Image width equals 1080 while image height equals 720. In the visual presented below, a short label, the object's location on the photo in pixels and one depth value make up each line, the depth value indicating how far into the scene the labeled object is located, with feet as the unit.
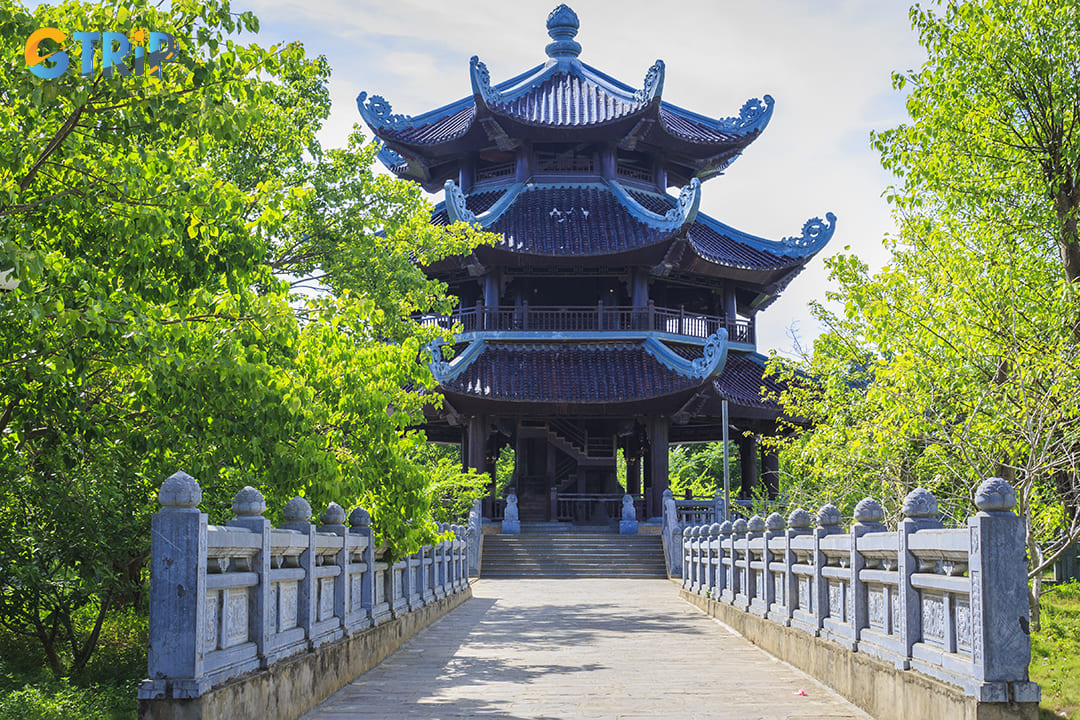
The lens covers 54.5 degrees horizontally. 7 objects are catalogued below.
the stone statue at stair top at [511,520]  96.78
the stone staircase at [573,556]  89.10
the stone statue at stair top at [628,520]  96.78
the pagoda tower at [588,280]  96.89
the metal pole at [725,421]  79.12
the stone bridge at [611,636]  20.01
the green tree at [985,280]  36.47
